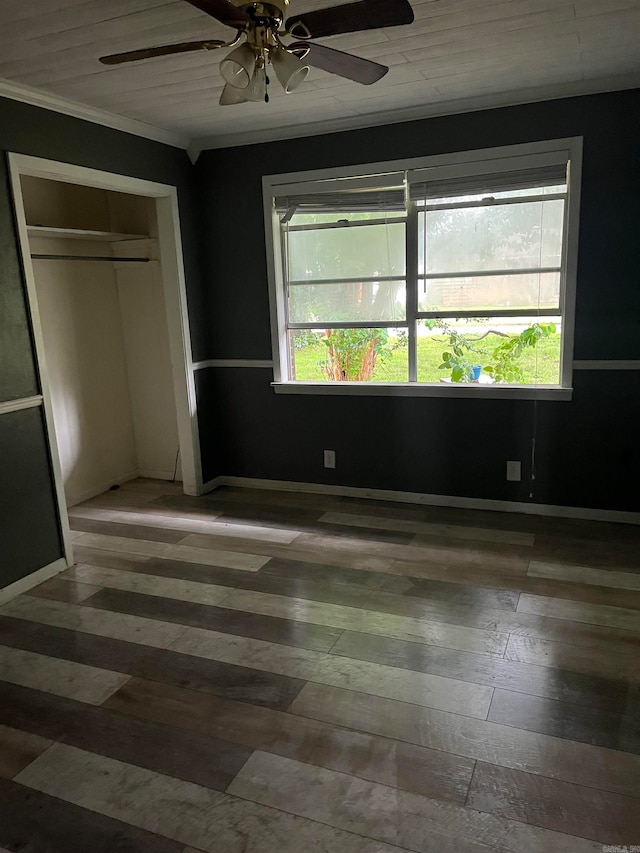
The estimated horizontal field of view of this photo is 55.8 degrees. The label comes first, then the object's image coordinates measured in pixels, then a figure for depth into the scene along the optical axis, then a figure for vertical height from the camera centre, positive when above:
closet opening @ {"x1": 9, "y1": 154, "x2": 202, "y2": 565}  4.32 -0.19
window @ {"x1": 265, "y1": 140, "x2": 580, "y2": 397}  3.66 +0.12
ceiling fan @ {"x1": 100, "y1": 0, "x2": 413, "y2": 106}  1.80 +0.82
